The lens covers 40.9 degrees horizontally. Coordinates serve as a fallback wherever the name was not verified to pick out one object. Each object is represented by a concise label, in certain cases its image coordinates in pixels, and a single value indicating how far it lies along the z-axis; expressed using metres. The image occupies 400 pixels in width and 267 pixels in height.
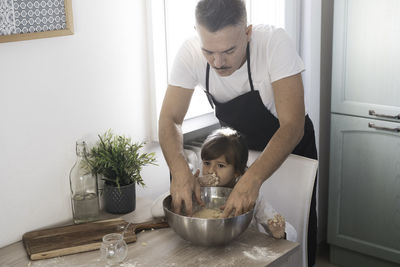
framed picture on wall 1.63
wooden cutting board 1.63
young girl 1.99
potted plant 1.92
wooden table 1.56
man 1.67
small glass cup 1.56
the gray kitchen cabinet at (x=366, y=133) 2.56
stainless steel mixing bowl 1.54
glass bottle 1.88
